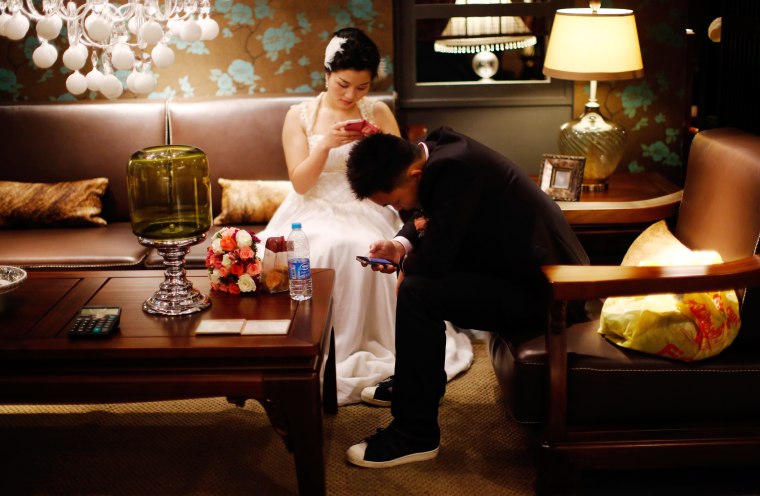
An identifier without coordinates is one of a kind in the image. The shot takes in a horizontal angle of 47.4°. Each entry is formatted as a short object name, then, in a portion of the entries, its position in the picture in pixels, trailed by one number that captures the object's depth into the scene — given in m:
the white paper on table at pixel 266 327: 2.21
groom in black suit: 2.33
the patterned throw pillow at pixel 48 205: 3.57
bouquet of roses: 2.50
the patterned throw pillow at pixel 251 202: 3.58
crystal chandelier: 2.51
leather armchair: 2.19
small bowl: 2.51
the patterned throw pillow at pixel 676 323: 2.21
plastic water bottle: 2.44
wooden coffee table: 2.14
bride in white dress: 3.11
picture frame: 3.32
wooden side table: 3.09
